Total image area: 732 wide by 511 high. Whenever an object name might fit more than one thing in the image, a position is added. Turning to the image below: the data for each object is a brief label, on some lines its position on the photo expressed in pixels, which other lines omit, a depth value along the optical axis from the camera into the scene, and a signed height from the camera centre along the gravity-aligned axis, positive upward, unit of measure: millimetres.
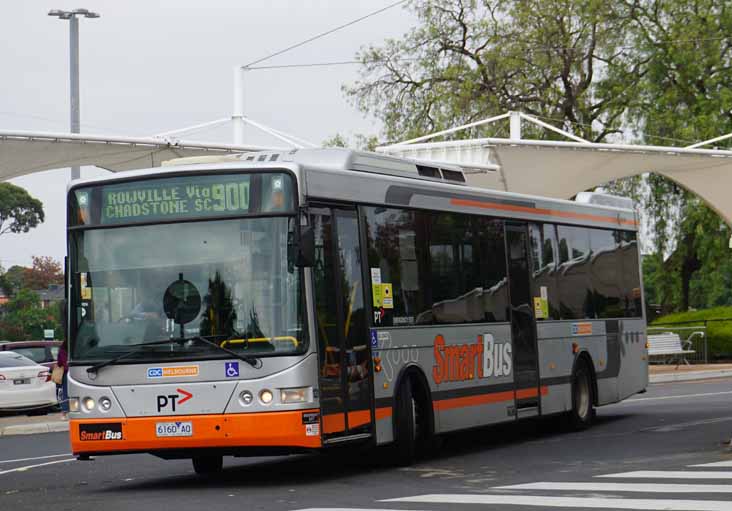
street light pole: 33200 +7423
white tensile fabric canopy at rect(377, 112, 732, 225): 31656 +4568
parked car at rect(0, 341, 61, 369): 30578 +616
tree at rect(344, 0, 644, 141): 46000 +9375
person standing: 22919 -46
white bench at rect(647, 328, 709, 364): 41844 +327
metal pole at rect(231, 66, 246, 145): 31766 +5823
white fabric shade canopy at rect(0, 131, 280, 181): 27562 +4458
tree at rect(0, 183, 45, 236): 97812 +11665
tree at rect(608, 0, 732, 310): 44719 +7954
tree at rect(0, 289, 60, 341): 84500 +3351
